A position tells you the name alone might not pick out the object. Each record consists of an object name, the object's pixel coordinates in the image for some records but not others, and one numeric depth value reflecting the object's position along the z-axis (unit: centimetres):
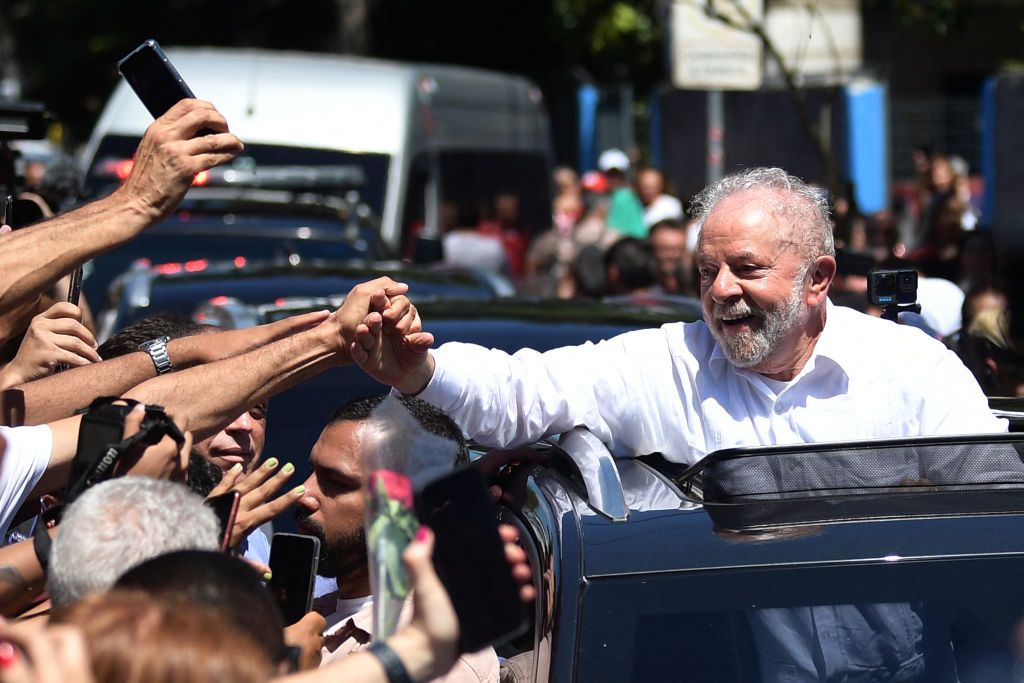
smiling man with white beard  708
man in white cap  2803
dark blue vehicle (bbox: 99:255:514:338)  1212
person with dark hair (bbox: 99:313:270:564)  692
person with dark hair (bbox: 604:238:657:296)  1590
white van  2184
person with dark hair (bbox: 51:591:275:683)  390
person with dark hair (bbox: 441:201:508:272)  2272
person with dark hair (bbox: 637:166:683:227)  2669
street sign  2050
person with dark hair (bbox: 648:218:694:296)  1725
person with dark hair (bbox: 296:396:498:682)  642
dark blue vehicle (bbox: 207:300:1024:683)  521
